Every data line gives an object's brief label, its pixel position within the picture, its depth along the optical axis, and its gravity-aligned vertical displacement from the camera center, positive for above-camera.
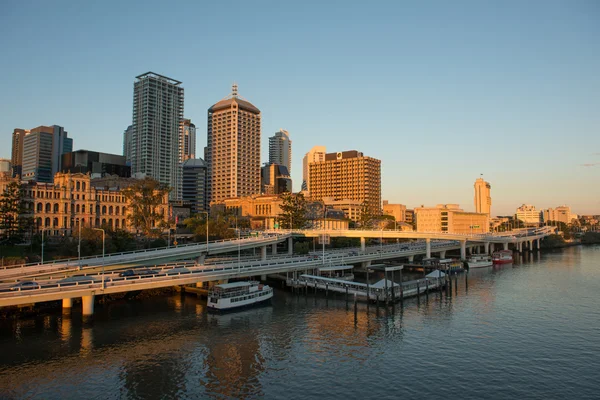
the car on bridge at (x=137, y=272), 73.47 -8.27
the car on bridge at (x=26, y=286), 57.56 -8.22
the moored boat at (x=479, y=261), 135.50 -11.48
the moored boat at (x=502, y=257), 148.14 -11.08
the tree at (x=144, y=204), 124.06 +6.10
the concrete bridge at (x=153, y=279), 58.41 -8.83
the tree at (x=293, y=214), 165.62 +4.28
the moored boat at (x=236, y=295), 71.25 -11.82
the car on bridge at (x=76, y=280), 64.38 -8.37
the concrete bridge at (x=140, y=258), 71.31 -6.54
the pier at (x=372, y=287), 77.06 -11.91
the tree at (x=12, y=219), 97.50 +1.47
